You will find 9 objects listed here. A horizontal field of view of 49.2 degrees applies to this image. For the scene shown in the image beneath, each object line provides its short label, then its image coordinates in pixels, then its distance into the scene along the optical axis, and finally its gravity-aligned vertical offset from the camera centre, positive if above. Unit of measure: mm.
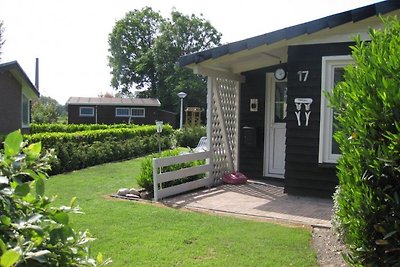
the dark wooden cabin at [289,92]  6972 +561
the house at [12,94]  14953 +787
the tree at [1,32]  46969 +9053
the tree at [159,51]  45594 +7912
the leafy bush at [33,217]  1477 -362
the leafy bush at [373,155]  2254 -173
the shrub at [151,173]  8023 -997
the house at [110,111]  36906 +591
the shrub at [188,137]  20797 -836
